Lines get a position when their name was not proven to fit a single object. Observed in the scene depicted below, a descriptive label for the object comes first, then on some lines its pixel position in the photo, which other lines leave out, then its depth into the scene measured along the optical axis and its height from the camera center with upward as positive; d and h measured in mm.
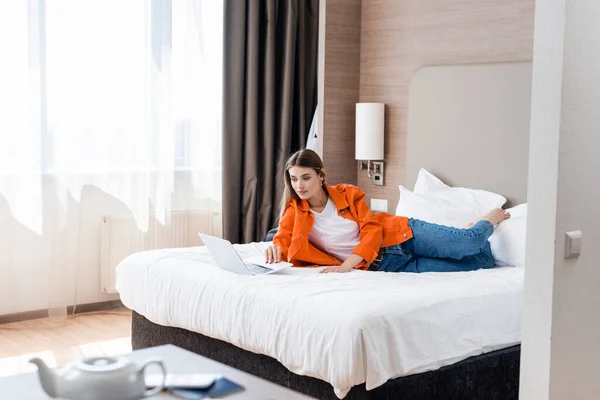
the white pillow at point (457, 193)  4414 -305
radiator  5352 -695
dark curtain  5664 +250
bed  2924 -733
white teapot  1771 -540
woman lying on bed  3875 -473
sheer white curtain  4883 +152
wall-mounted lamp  5223 +39
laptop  3656 -571
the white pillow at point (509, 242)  3986 -505
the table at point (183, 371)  1828 -586
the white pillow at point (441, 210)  4340 -387
